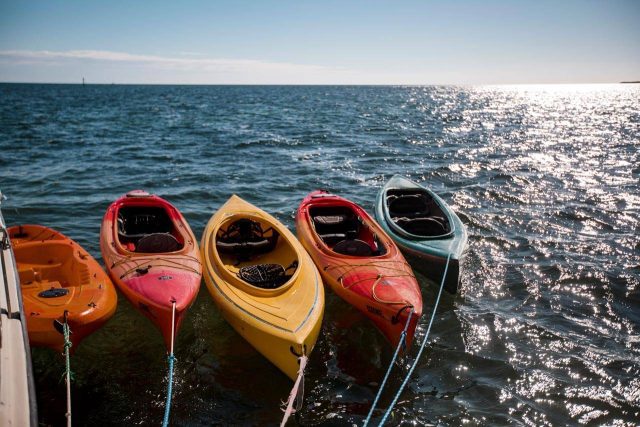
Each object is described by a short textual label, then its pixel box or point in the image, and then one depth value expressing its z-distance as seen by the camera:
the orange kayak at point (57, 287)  6.50
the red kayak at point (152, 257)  7.32
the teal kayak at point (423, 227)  9.68
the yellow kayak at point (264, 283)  6.70
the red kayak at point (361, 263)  7.59
